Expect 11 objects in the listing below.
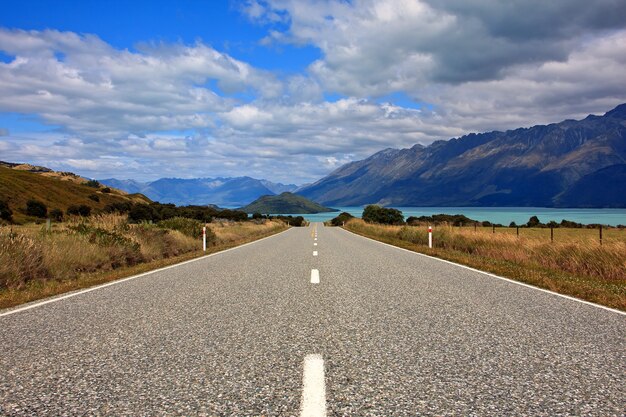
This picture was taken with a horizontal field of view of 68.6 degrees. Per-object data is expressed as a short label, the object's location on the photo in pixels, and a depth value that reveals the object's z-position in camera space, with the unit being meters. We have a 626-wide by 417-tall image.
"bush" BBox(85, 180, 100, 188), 128.94
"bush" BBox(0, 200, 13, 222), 60.03
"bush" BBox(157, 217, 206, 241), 25.31
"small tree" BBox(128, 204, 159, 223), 72.03
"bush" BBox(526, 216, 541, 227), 86.57
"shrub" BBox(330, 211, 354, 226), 108.44
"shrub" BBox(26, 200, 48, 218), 74.56
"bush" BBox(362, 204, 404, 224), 102.62
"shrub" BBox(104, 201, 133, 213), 84.41
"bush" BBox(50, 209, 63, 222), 72.84
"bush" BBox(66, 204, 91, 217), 80.21
